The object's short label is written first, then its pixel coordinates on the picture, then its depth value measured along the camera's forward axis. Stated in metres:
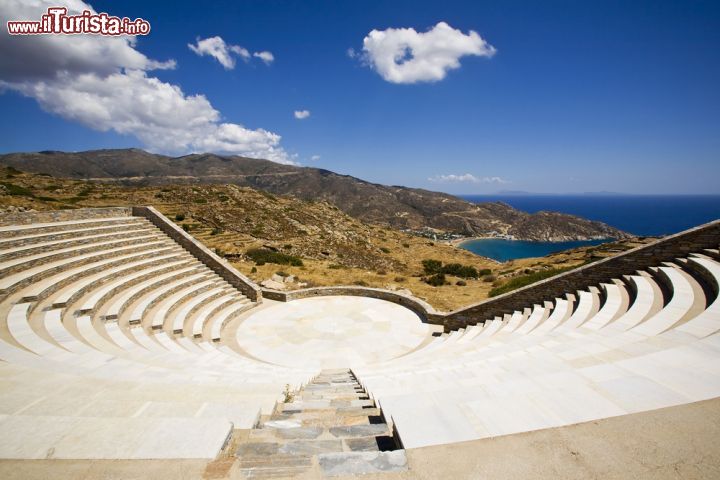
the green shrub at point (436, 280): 24.92
